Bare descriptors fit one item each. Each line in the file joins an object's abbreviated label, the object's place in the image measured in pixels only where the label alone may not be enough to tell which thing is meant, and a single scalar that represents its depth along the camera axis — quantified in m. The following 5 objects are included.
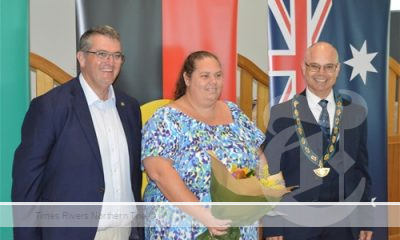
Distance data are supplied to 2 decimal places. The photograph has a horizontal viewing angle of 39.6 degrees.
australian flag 3.56
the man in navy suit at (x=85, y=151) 2.14
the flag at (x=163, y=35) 3.17
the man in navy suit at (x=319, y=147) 2.54
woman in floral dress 2.25
